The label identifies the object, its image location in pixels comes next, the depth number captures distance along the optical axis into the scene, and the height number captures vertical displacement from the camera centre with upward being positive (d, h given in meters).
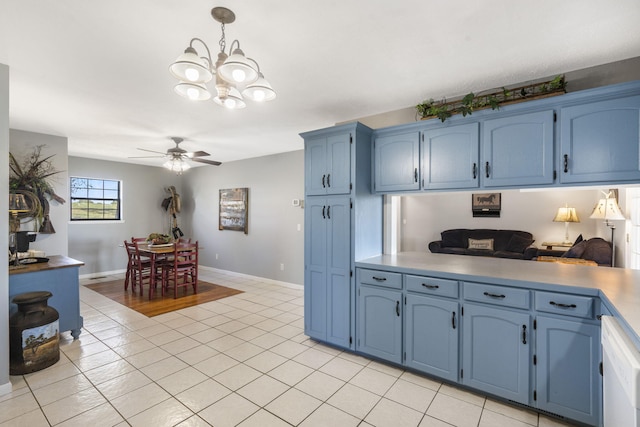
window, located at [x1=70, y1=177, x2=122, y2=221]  6.02 +0.26
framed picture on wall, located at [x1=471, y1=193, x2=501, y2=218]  6.62 +0.14
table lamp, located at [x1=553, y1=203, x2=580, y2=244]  5.05 -0.07
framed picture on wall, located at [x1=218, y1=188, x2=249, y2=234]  6.21 +0.03
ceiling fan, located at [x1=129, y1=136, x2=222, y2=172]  4.47 +0.83
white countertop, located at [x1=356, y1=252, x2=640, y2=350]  1.61 -0.47
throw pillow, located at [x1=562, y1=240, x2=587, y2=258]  3.99 -0.54
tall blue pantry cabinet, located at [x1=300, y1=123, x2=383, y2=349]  2.91 -0.13
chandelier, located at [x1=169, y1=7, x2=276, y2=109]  1.62 +0.79
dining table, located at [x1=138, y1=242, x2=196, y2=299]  4.84 -0.64
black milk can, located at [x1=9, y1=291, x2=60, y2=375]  2.51 -1.05
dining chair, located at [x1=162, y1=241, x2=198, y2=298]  4.95 -0.93
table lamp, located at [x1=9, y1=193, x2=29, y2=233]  2.91 +0.05
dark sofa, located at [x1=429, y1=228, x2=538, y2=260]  5.83 -0.68
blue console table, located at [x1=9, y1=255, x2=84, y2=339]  2.80 -0.71
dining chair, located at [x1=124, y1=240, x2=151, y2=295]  5.02 -0.90
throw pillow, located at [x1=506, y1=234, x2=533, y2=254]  5.92 -0.65
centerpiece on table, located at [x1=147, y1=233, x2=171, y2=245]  5.19 -0.48
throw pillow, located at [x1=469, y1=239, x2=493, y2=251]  6.36 -0.69
